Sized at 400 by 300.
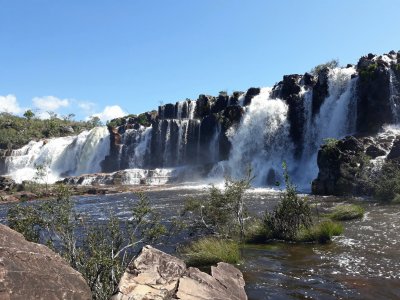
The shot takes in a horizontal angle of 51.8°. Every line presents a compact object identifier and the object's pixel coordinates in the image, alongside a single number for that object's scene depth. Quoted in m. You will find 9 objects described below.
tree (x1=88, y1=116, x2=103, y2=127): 139.00
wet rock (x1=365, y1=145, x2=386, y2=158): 35.62
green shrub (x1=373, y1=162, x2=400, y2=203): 26.97
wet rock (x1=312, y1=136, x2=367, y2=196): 33.81
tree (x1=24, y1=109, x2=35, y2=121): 132.88
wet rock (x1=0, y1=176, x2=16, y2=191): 52.32
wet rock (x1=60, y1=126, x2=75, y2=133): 107.38
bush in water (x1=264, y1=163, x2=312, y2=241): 16.33
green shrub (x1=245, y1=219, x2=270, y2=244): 16.58
